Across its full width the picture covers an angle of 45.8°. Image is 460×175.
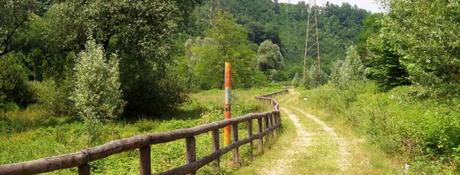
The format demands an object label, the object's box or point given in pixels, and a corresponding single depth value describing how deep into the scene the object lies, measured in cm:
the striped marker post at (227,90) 1472
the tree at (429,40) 1295
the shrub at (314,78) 8272
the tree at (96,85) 2614
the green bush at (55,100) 3512
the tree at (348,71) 3531
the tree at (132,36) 3375
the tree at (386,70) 3569
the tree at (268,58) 11969
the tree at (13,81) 3878
